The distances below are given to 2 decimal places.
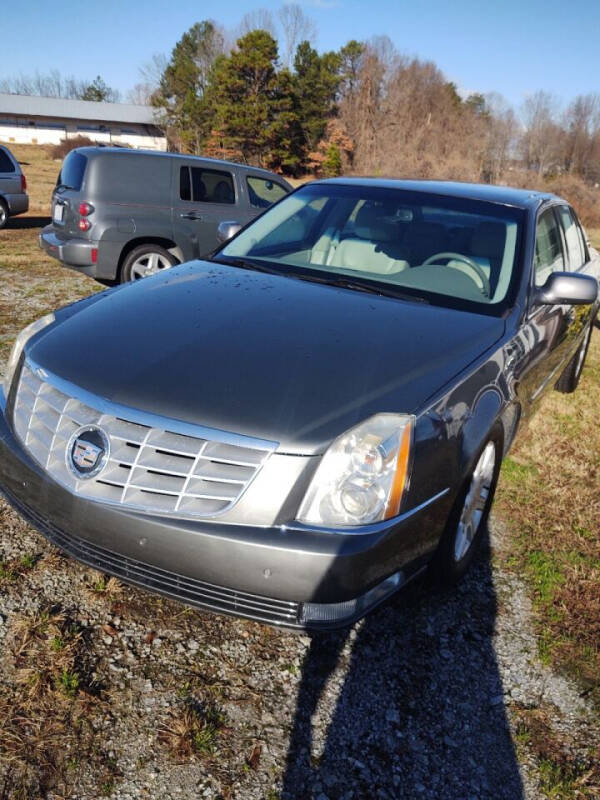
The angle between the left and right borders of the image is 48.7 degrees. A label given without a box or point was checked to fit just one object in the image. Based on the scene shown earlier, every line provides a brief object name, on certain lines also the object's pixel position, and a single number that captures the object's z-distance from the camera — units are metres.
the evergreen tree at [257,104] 45.12
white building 74.81
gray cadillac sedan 2.05
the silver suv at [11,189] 13.78
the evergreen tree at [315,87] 48.75
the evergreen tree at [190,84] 53.94
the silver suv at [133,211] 7.56
